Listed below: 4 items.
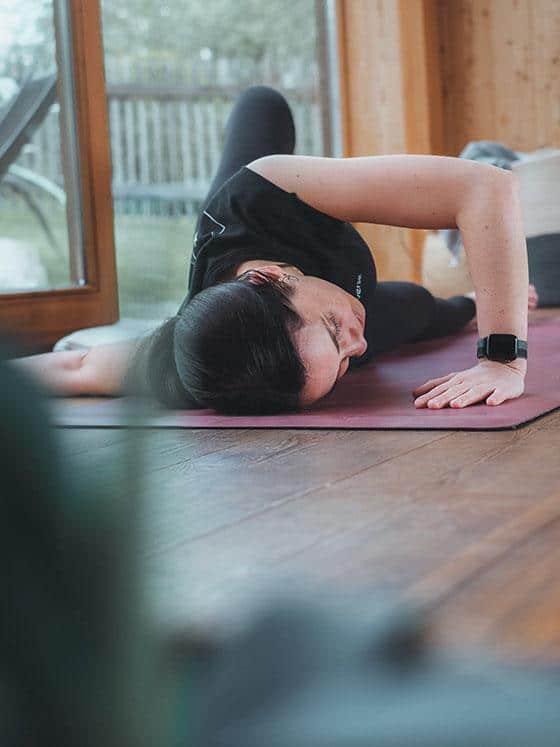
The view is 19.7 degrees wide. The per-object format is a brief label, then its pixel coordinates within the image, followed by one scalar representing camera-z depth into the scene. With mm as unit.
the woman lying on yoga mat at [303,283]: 1954
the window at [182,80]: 3745
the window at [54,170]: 3326
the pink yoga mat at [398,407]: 1901
